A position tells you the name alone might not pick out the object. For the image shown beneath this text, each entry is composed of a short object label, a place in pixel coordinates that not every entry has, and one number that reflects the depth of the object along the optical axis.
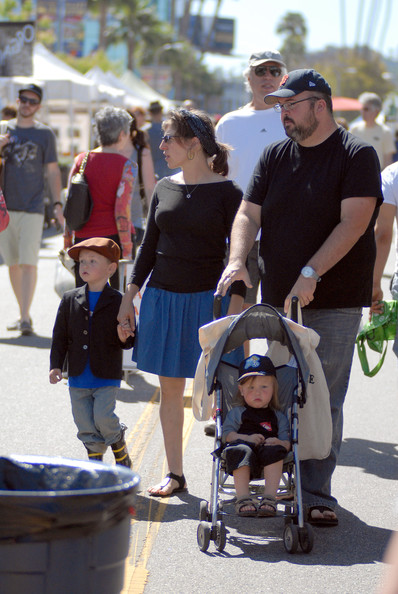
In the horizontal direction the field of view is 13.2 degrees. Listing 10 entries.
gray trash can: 4.24
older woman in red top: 13.05
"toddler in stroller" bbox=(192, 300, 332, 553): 7.76
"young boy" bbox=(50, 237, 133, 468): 9.14
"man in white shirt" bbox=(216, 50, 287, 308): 11.90
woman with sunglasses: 9.00
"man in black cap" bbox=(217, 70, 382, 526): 8.36
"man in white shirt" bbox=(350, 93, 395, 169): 26.01
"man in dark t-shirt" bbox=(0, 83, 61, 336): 16.70
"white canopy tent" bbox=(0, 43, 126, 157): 39.80
